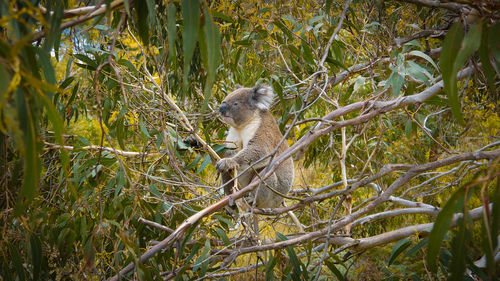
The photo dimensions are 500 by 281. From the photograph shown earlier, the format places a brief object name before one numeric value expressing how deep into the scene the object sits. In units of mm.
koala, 3414
